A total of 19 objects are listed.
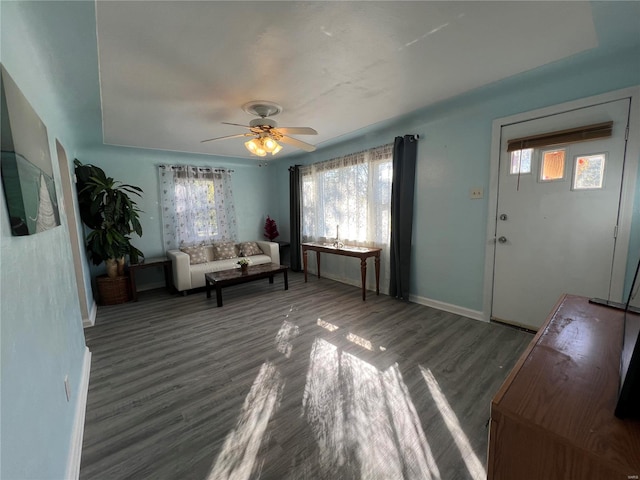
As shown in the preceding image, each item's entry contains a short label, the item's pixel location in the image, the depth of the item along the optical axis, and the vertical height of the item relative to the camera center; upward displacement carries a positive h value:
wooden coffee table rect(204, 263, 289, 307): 3.44 -0.89
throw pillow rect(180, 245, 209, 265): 4.27 -0.68
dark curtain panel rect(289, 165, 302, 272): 5.04 -0.07
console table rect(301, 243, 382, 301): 3.53 -0.60
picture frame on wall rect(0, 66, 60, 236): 0.86 +0.19
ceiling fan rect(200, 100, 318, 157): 2.46 +0.78
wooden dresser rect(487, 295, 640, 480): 0.61 -0.56
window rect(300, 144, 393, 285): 3.71 +0.18
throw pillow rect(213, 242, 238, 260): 4.68 -0.70
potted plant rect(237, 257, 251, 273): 3.79 -0.77
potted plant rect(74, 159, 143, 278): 3.35 -0.01
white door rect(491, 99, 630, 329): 2.08 -0.08
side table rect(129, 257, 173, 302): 3.71 -0.79
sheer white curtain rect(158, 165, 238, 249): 4.50 +0.13
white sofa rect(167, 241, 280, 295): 3.87 -0.87
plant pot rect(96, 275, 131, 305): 3.55 -1.04
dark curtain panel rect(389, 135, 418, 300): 3.27 +0.00
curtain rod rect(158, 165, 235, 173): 4.47 +0.82
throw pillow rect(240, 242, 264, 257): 4.88 -0.70
